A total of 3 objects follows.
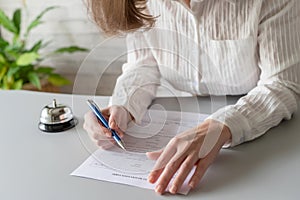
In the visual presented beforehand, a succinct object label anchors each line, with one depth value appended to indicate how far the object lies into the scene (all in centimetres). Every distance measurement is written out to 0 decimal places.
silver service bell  100
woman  91
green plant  227
